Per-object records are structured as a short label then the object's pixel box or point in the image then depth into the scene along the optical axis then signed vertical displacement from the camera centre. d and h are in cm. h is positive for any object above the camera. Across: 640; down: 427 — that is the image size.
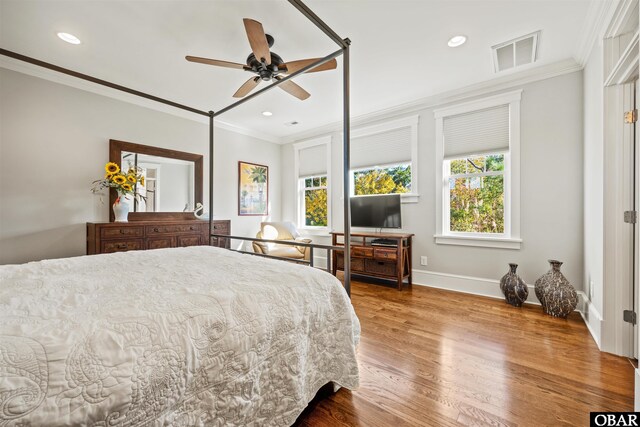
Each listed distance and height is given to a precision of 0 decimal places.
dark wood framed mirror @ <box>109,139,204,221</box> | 328 +74
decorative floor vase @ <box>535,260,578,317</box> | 253 -77
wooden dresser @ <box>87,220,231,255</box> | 293 -25
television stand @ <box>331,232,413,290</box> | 356 -58
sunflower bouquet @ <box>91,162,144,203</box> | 311 +41
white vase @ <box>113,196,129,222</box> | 319 +7
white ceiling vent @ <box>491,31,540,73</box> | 243 +161
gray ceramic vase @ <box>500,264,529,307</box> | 284 -80
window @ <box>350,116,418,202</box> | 383 +88
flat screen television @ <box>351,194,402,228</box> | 385 +6
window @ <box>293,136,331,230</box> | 491 +64
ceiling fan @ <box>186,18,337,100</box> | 194 +128
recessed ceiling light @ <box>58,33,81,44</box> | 231 +158
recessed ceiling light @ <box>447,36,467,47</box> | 238 +160
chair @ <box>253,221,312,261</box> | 423 -41
